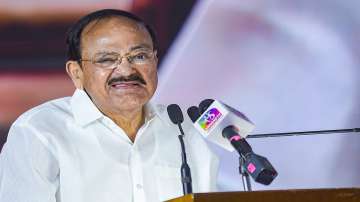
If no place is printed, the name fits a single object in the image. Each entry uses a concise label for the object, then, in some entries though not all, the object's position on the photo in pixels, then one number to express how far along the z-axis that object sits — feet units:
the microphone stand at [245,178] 13.80
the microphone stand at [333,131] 18.11
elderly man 15.97
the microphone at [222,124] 13.97
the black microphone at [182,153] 14.17
